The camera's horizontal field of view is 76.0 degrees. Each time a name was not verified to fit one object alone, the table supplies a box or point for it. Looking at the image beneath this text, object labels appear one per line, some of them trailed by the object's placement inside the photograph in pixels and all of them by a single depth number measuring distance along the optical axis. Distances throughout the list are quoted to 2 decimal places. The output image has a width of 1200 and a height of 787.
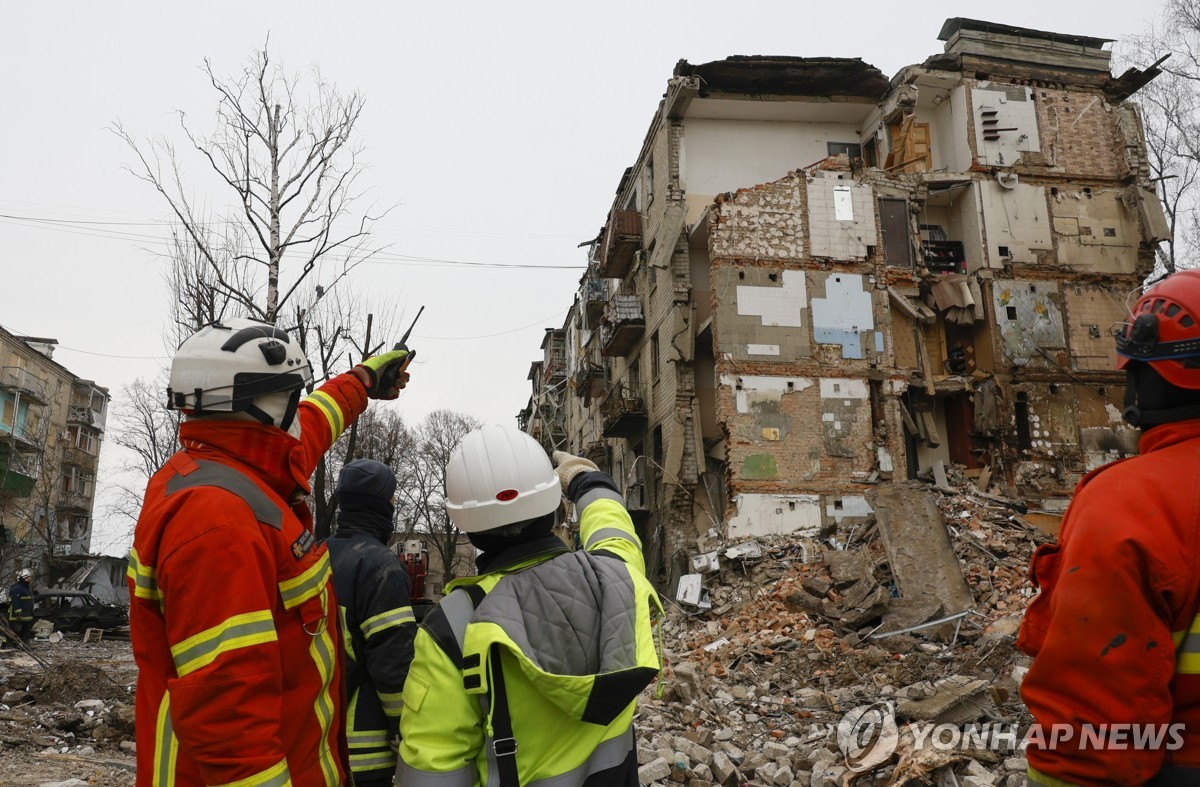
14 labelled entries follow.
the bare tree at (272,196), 13.20
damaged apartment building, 20.12
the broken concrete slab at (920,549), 11.53
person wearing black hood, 2.99
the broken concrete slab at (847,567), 12.87
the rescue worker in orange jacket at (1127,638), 1.62
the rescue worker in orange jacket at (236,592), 1.78
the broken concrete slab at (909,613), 10.82
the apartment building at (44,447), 36.34
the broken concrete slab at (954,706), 6.21
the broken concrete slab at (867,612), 11.36
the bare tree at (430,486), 42.28
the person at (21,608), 17.28
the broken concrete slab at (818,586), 12.80
